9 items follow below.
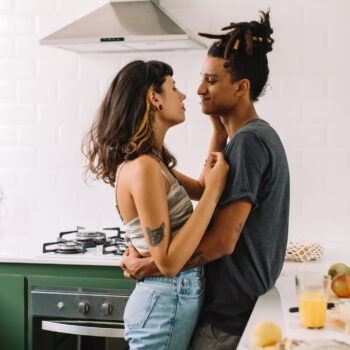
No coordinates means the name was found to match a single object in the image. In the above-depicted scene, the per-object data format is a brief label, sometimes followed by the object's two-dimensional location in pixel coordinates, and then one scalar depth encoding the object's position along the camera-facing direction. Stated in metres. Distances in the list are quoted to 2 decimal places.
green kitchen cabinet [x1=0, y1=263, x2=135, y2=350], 2.41
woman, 1.50
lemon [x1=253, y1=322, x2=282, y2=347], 1.24
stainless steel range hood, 2.44
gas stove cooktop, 2.50
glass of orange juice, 1.38
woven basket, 2.32
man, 1.54
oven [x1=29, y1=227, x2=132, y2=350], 2.34
